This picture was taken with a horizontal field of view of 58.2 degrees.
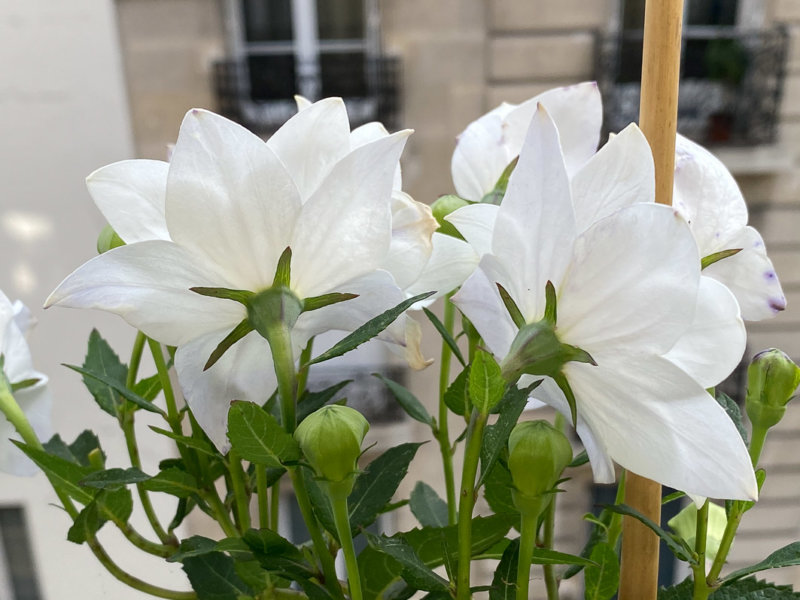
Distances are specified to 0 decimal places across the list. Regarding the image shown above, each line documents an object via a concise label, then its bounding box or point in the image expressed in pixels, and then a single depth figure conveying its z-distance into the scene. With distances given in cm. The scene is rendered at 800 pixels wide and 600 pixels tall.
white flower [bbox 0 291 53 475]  23
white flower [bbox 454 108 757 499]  14
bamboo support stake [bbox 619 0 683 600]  18
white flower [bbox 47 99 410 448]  16
